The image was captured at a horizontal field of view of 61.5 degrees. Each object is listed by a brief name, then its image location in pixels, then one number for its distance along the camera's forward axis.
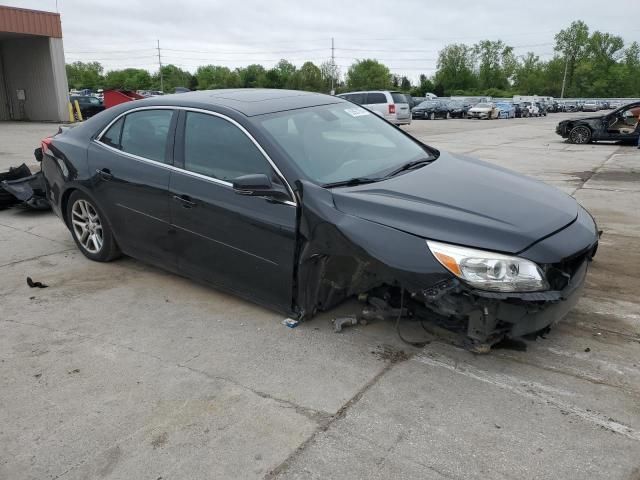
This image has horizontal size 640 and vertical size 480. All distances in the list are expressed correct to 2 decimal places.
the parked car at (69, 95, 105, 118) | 30.86
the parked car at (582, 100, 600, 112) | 70.56
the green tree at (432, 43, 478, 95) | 110.19
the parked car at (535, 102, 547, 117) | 52.03
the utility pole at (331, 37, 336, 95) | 93.16
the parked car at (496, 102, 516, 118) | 43.47
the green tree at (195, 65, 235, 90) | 104.96
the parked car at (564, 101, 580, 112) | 70.32
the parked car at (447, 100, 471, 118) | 42.00
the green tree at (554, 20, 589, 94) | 106.81
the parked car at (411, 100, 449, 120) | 40.22
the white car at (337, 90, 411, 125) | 23.80
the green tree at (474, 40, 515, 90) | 111.50
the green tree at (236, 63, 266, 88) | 82.53
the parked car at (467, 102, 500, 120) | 41.12
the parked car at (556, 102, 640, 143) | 17.33
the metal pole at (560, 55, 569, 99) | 101.88
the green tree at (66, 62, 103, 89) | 120.69
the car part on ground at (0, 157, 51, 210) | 7.05
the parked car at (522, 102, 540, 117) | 48.78
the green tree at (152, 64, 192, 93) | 106.38
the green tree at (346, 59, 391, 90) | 108.06
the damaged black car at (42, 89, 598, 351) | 2.98
